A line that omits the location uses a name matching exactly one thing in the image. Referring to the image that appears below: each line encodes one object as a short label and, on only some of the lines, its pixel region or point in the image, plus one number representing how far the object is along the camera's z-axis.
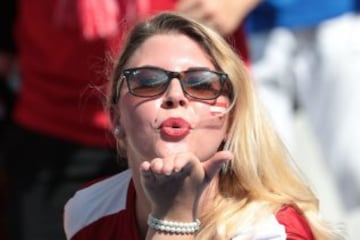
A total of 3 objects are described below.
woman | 4.87
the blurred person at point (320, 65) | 7.31
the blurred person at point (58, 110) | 7.25
